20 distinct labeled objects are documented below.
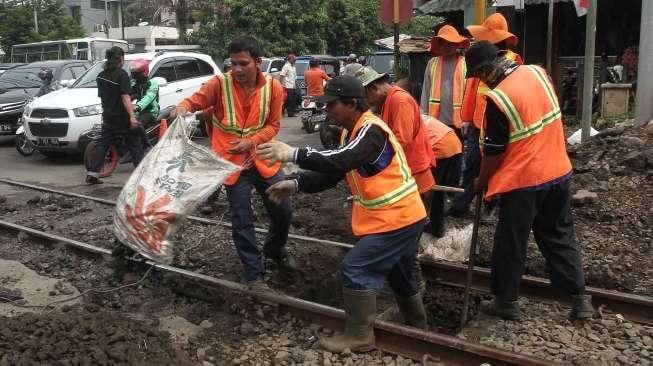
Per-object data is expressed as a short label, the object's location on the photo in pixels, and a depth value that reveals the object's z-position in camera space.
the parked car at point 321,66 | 20.94
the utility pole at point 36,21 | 35.50
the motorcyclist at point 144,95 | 9.76
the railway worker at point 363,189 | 3.66
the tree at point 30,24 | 35.69
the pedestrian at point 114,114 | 9.06
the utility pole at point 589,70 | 9.20
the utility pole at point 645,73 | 9.30
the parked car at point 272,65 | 21.34
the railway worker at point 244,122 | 4.77
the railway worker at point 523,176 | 4.09
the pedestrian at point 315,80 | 16.30
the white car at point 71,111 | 11.12
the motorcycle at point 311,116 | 15.12
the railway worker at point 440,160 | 6.00
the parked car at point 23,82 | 13.59
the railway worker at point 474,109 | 5.47
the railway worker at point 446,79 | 6.41
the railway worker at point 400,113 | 4.81
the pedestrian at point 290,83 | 18.97
